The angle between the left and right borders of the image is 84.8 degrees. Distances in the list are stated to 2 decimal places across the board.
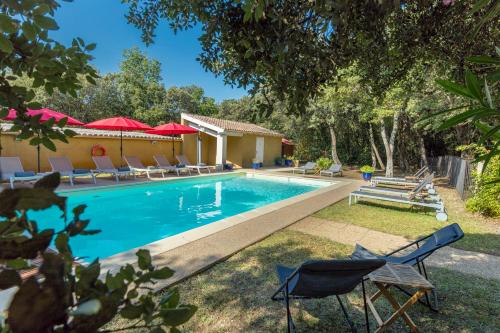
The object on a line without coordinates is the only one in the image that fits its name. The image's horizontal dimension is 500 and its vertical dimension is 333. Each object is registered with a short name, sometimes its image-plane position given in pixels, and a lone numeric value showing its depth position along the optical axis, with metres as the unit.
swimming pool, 6.95
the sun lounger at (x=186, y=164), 16.03
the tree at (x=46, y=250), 0.51
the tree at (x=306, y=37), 2.04
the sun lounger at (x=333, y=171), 16.92
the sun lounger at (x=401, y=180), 11.38
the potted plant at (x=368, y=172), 15.05
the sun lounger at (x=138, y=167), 13.94
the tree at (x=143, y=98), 29.17
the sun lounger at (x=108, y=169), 12.52
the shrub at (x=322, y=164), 18.27
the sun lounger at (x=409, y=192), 8.10
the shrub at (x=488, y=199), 7.21
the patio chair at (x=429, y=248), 3.29
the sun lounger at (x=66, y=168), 11.40
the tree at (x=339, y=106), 13.67
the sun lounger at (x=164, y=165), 15.12
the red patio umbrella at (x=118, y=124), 12.18
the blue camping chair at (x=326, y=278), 2.42
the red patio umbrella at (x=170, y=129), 14.72
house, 18.31
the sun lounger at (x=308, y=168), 17.99
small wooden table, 2.75
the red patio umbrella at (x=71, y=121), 6.98
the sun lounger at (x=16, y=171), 9.54
